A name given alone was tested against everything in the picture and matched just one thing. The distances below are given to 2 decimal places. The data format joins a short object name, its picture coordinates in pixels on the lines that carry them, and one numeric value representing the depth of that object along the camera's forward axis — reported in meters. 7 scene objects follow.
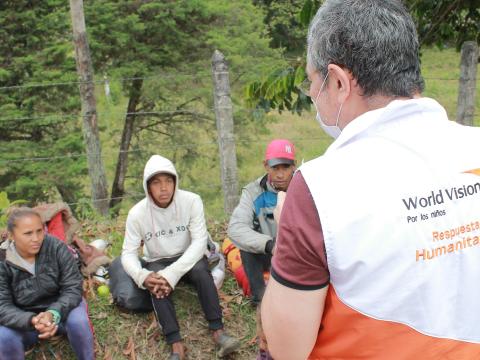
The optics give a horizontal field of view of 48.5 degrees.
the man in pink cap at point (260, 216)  4.08
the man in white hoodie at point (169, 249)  3.83
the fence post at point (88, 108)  7.14
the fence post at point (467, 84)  5.15
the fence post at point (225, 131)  5.09
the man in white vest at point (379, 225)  1.07
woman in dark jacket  3.47
